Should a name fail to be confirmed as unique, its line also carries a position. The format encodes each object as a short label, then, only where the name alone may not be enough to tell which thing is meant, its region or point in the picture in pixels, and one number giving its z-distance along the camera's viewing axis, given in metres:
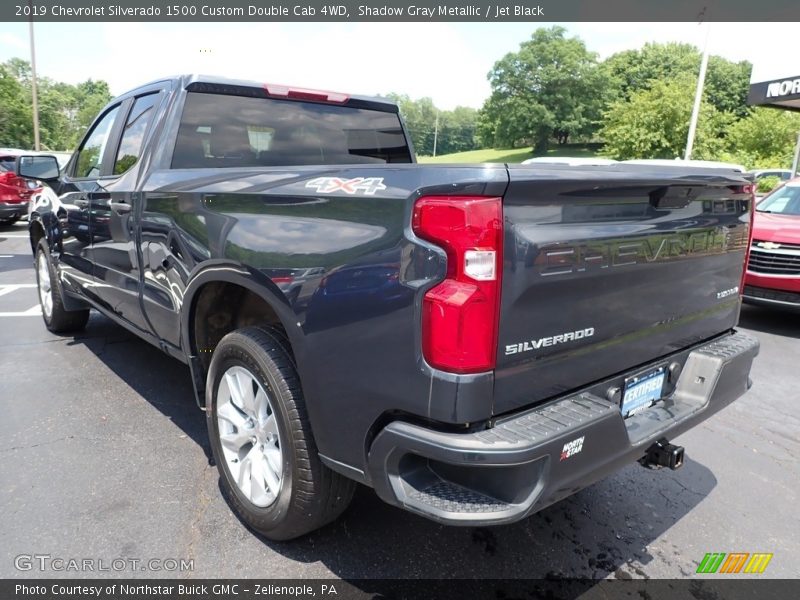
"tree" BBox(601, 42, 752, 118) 78.44
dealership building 15.43
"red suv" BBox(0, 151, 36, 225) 13.25
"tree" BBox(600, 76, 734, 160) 43.25
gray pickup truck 1.74
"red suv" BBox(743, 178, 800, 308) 6.32
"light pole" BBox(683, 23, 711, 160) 19.83
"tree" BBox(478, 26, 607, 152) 82.44
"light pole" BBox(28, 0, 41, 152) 26.35
